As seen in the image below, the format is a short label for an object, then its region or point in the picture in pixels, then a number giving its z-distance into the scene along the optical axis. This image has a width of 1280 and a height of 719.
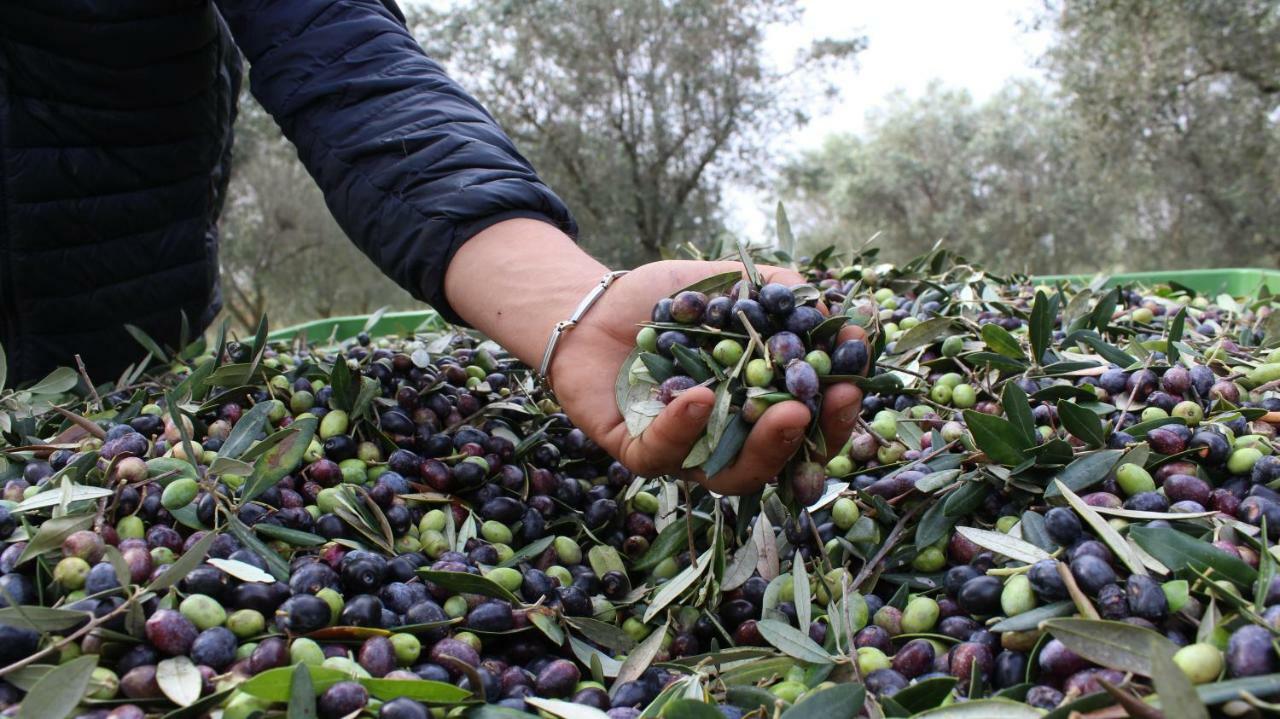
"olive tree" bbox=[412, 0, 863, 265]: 8.54
